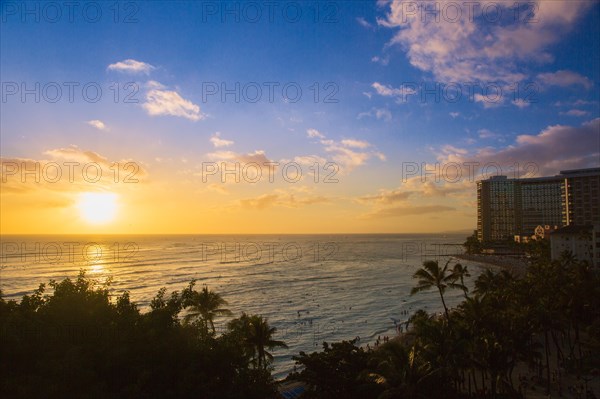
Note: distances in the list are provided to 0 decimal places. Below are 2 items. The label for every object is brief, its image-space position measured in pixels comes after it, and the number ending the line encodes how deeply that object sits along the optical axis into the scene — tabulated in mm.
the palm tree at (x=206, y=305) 36625
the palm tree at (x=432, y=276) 40469
